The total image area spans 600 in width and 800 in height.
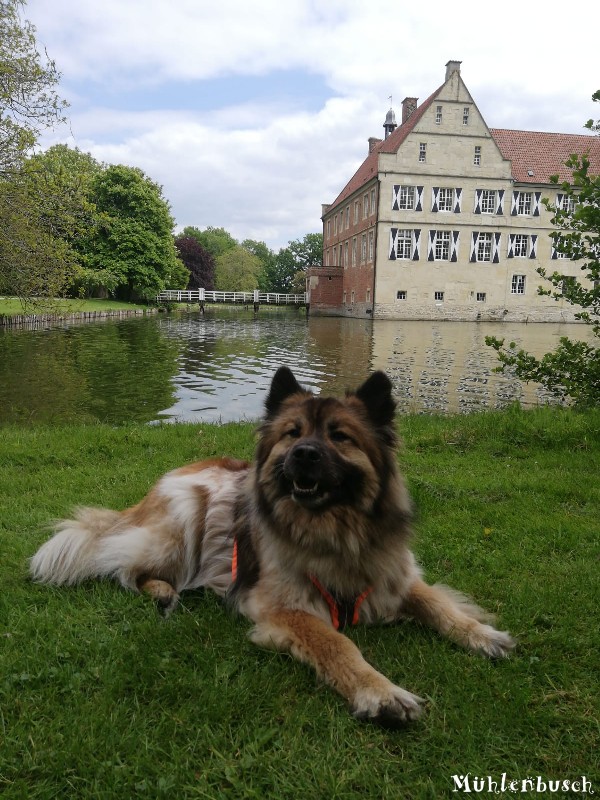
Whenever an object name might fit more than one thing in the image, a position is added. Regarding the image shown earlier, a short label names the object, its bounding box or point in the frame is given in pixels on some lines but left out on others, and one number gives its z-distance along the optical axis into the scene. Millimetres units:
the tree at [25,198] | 15422
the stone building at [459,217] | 48469
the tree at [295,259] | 101312
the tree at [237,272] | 93625
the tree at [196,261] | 82562
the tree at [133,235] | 50125
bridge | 65812
